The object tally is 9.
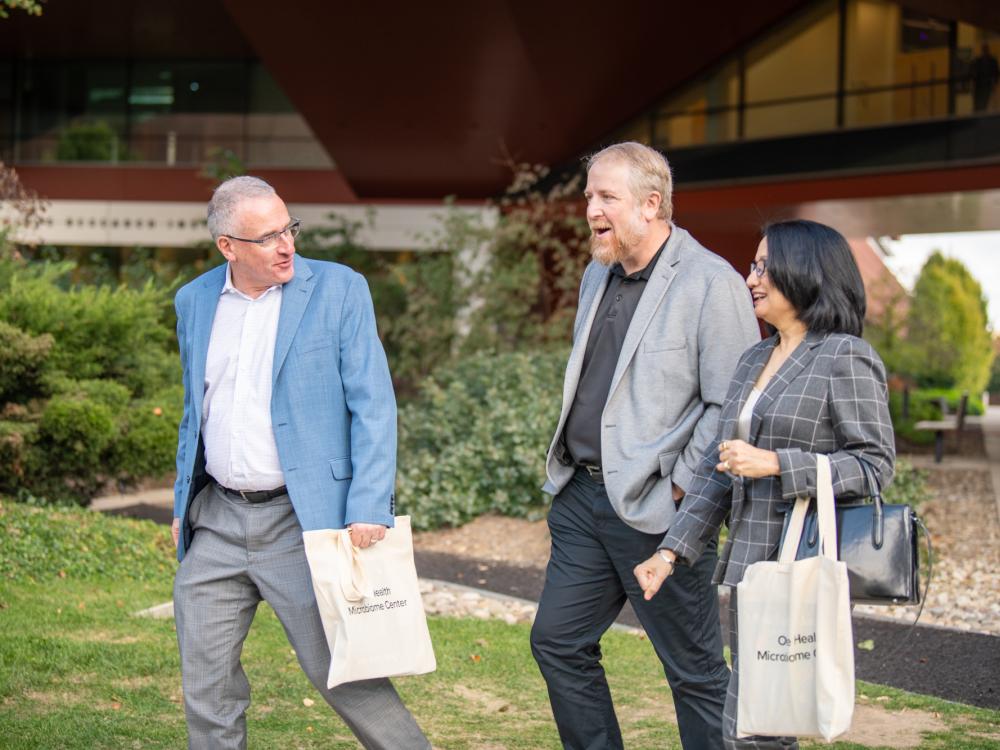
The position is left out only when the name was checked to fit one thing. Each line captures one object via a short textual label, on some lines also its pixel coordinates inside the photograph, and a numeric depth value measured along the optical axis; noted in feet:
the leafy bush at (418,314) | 55.88
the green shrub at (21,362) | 30.25
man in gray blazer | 12.40
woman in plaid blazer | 10.55
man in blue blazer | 12.01
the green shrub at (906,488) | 36.22
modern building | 58.54
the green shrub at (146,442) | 32.65
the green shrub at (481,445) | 36.50
